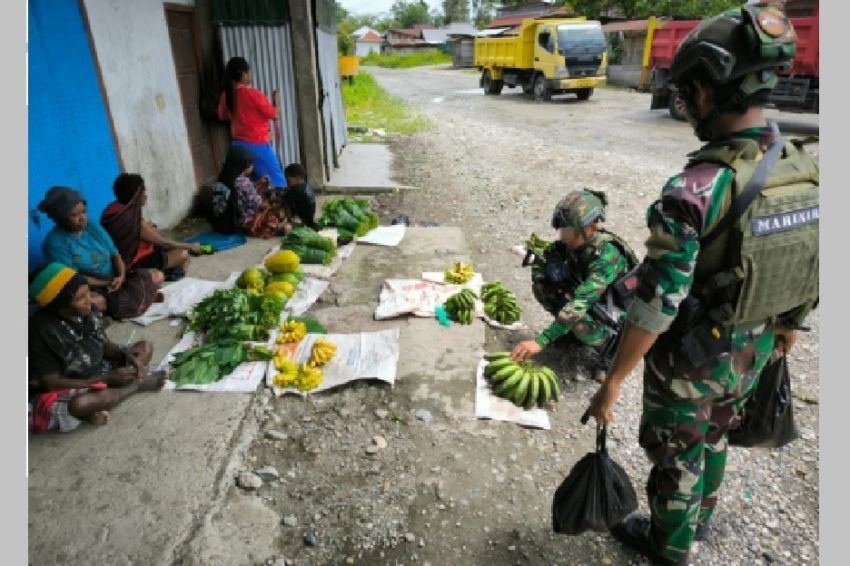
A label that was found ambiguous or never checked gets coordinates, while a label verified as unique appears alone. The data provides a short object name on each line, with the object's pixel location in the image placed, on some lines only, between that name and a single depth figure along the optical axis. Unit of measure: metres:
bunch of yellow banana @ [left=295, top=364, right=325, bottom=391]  3.61
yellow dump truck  17.61
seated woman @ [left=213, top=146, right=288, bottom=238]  6.13
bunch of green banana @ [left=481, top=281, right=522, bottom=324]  4.49
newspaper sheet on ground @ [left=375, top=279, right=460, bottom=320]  4.57
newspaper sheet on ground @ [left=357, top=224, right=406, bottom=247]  6.14
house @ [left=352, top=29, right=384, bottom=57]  67.69
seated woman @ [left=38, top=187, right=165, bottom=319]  3.85
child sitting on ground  6.37
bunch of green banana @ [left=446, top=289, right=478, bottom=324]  4.39
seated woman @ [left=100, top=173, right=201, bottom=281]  4.66
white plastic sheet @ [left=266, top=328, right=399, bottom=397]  3.70
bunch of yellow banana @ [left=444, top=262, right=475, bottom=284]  5.07
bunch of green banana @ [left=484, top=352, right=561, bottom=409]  3.48
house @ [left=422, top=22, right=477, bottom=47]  62.11
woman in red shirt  6.37
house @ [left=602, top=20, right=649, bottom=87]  22.72
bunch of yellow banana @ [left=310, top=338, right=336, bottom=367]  3.82
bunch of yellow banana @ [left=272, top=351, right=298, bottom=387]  3.61
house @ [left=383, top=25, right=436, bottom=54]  60.16
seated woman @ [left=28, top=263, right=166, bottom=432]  3.08
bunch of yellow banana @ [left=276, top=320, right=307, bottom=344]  4.04
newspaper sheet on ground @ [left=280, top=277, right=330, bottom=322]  4.63
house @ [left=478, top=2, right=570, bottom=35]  33.06
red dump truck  10.70
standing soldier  1.64
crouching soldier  3.51
